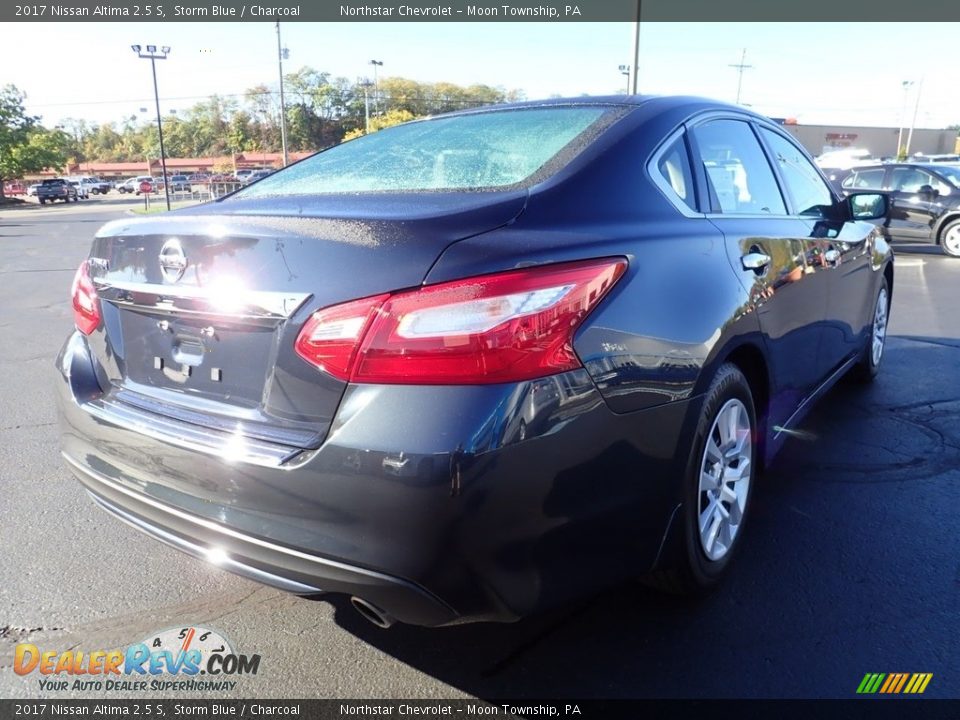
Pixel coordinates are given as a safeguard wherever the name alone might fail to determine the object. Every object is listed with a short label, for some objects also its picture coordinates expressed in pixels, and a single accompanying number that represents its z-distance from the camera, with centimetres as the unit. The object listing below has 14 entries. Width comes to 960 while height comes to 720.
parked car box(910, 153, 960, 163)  3066
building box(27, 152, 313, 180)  9379
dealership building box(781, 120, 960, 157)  7700
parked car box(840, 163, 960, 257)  1234
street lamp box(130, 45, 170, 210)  4003
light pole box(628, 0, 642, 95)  2191
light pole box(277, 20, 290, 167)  4872
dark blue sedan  164
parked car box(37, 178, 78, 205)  5550
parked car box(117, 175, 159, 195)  6906
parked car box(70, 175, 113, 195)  7450
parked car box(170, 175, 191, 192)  6456
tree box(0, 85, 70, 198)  6122
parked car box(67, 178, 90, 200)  6462
